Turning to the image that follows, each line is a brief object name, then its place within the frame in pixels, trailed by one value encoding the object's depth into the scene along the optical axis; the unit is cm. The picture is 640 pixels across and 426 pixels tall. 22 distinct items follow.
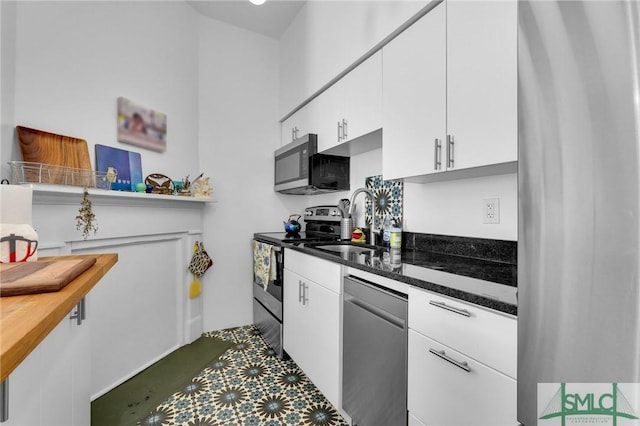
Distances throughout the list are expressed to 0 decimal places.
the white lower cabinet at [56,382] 61
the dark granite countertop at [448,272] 83
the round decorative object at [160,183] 216
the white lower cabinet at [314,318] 153
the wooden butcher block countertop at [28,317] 37
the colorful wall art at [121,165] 184
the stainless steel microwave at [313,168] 237
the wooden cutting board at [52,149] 145
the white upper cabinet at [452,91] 106
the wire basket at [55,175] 136
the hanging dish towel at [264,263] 229
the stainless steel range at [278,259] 223
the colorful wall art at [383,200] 195
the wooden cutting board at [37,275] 58
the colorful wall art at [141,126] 198
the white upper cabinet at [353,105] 170
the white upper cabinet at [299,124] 243
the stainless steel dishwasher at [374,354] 113
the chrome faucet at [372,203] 204
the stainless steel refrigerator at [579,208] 45
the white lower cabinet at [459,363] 77
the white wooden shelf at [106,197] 142
